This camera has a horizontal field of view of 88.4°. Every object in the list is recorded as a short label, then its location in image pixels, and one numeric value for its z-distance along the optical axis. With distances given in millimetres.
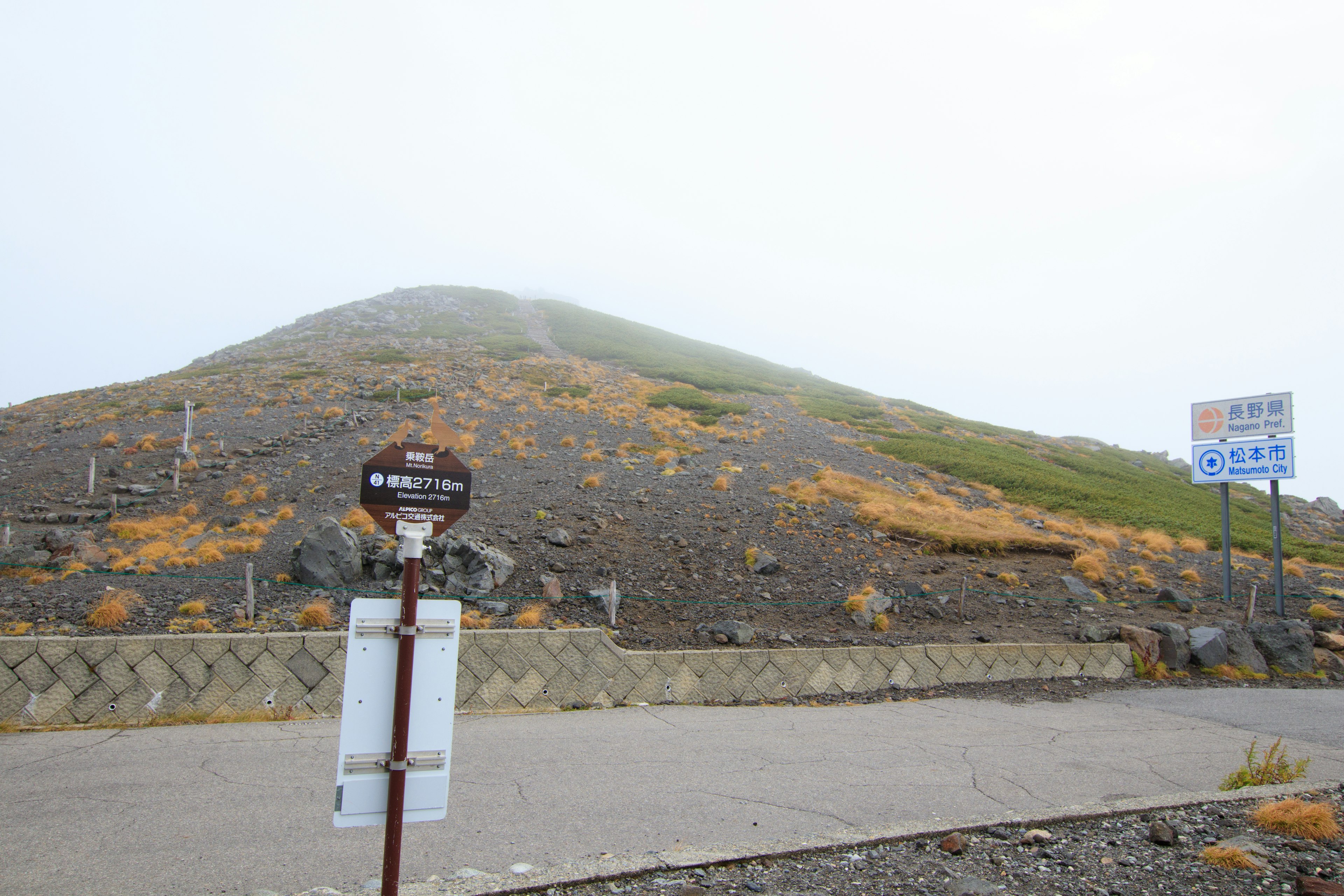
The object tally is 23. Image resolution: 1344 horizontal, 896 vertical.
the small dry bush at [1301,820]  4785
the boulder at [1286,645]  12523
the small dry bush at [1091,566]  16734
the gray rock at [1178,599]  14938
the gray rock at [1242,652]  12414
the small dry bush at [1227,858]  4332
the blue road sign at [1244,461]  15352
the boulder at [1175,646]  12133
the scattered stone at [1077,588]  15289
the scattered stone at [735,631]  10914
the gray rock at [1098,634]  12344
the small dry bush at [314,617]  9773
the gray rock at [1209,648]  12203
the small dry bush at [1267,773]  6115
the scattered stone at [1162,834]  4742
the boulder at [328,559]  11297
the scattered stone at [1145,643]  11992
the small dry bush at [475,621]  10203
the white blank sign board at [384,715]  2777
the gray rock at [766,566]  14258
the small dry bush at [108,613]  9156
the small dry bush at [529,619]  10469
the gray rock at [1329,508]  36781
